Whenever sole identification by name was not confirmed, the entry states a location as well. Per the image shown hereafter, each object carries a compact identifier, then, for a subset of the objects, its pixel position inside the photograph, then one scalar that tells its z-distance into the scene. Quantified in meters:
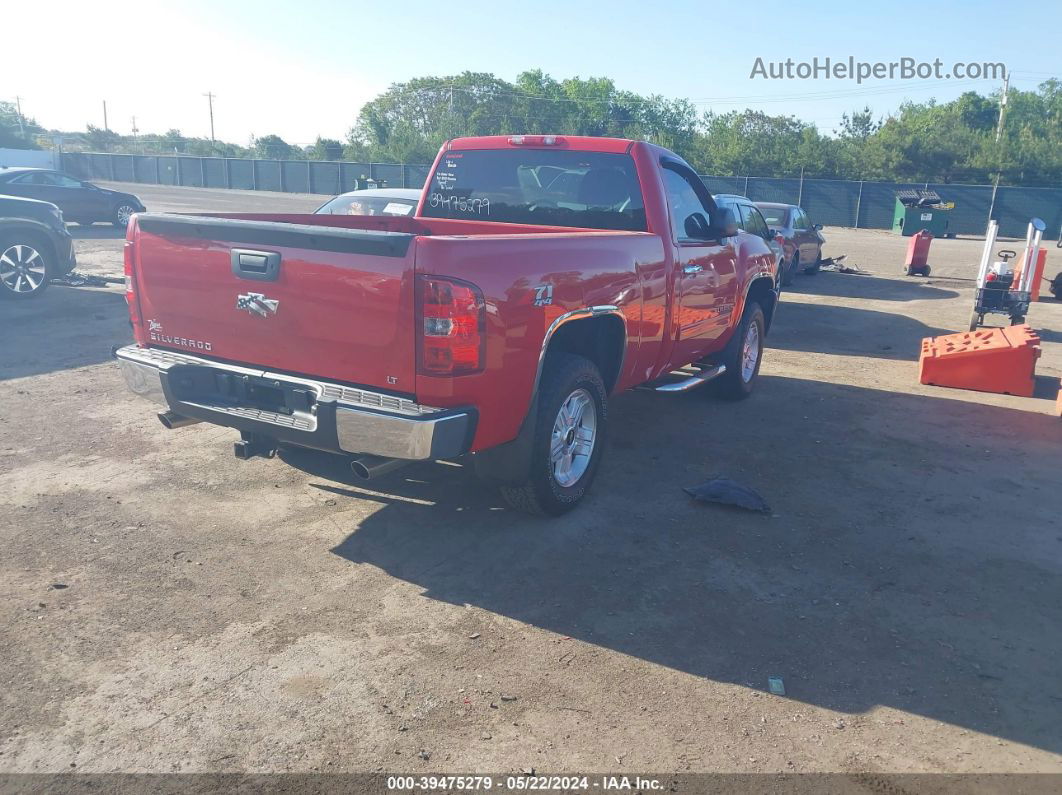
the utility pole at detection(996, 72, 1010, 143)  52.31
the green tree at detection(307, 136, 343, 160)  61.84
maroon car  16.39
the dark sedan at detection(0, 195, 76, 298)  11.16
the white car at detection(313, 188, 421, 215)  10.48
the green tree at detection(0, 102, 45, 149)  65.00
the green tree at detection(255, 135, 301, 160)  68.06
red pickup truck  3.80
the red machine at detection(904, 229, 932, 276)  19.52
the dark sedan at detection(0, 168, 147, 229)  19.41
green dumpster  34.34
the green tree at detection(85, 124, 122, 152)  74.06
